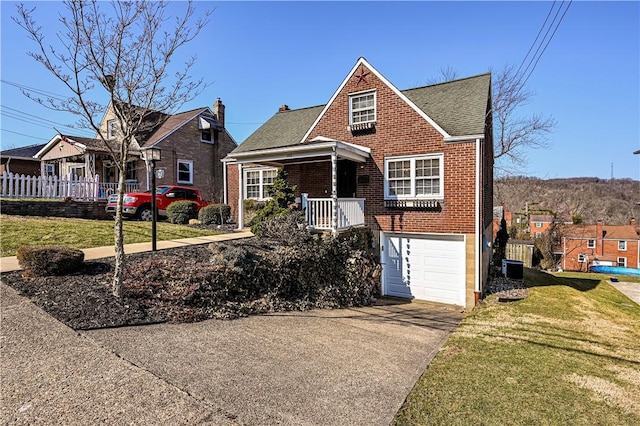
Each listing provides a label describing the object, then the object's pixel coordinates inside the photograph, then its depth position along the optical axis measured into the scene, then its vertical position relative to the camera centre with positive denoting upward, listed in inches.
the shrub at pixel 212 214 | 607.5 -15.8
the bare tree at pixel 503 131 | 887.7 +195.4
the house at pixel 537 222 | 1820.9 -106.1
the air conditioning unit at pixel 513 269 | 554.6 -111.3
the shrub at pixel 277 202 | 446.0 +4.1
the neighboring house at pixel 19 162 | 988.6 +139.2
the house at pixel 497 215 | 1144.6 -42.1
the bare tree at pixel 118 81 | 234.5 +93.3
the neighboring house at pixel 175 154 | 820.0 +134.2
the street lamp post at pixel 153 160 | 379.9 +54.7
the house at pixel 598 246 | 1535.4 -206.3
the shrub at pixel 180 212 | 613.6 -11.6
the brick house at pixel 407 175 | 436.5 +43.5
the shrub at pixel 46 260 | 280.5 -45.7
